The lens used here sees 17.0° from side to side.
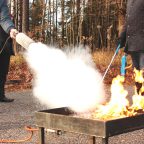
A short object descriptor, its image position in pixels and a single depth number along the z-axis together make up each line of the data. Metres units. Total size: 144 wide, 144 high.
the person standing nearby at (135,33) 7.14
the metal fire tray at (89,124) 4.00
